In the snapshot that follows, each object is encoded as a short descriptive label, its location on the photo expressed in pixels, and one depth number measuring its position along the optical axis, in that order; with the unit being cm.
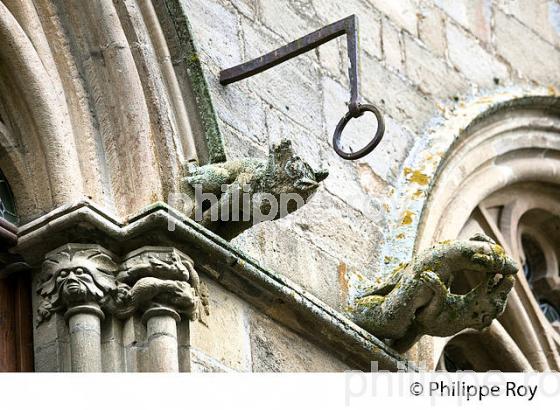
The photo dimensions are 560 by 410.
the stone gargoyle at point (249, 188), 1190
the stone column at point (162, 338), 1112
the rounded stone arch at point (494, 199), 1455
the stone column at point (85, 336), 1095
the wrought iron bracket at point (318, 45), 1266
